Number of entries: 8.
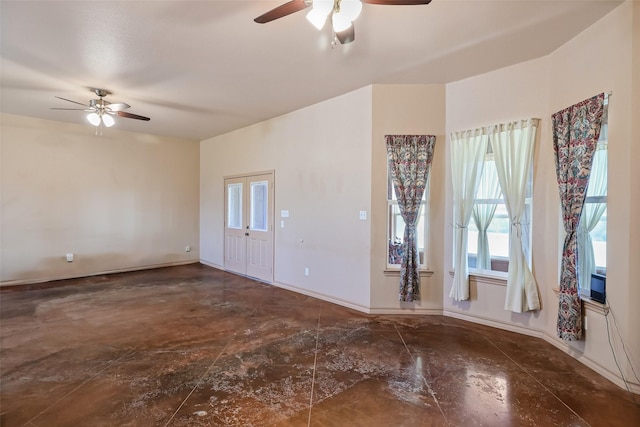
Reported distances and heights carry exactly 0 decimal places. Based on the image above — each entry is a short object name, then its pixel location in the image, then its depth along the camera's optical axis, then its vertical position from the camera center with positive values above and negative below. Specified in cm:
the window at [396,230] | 405 -24
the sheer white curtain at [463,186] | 366 +33
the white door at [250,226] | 573 -29
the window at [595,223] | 271 -9
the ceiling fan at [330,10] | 196 +136
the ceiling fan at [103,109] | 423 +146
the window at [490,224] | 362 -13
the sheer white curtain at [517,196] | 334 +20
